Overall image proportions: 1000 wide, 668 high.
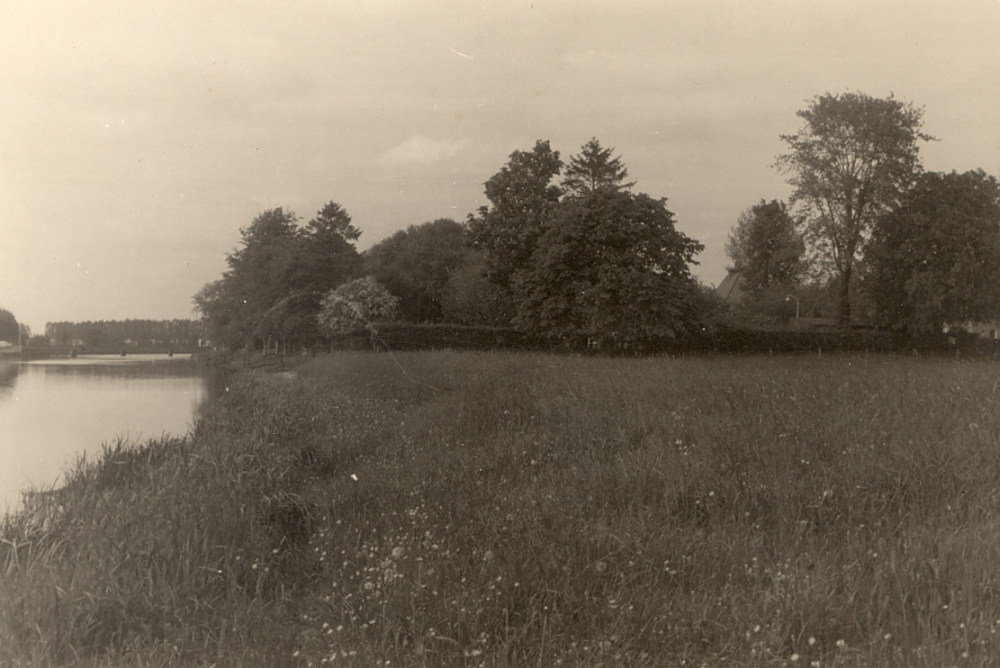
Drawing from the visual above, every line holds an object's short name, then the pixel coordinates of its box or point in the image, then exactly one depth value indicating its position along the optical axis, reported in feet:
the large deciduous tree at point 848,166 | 107.04
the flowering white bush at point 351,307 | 102.68
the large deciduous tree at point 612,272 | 98.07
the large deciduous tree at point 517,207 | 118.73
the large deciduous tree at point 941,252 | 103.09
